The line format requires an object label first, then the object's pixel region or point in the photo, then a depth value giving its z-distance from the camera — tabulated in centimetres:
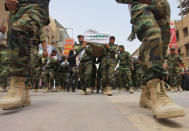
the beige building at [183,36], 2194
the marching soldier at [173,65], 623
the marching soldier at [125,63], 604
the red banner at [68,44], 1140
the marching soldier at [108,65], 440
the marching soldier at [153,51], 104
